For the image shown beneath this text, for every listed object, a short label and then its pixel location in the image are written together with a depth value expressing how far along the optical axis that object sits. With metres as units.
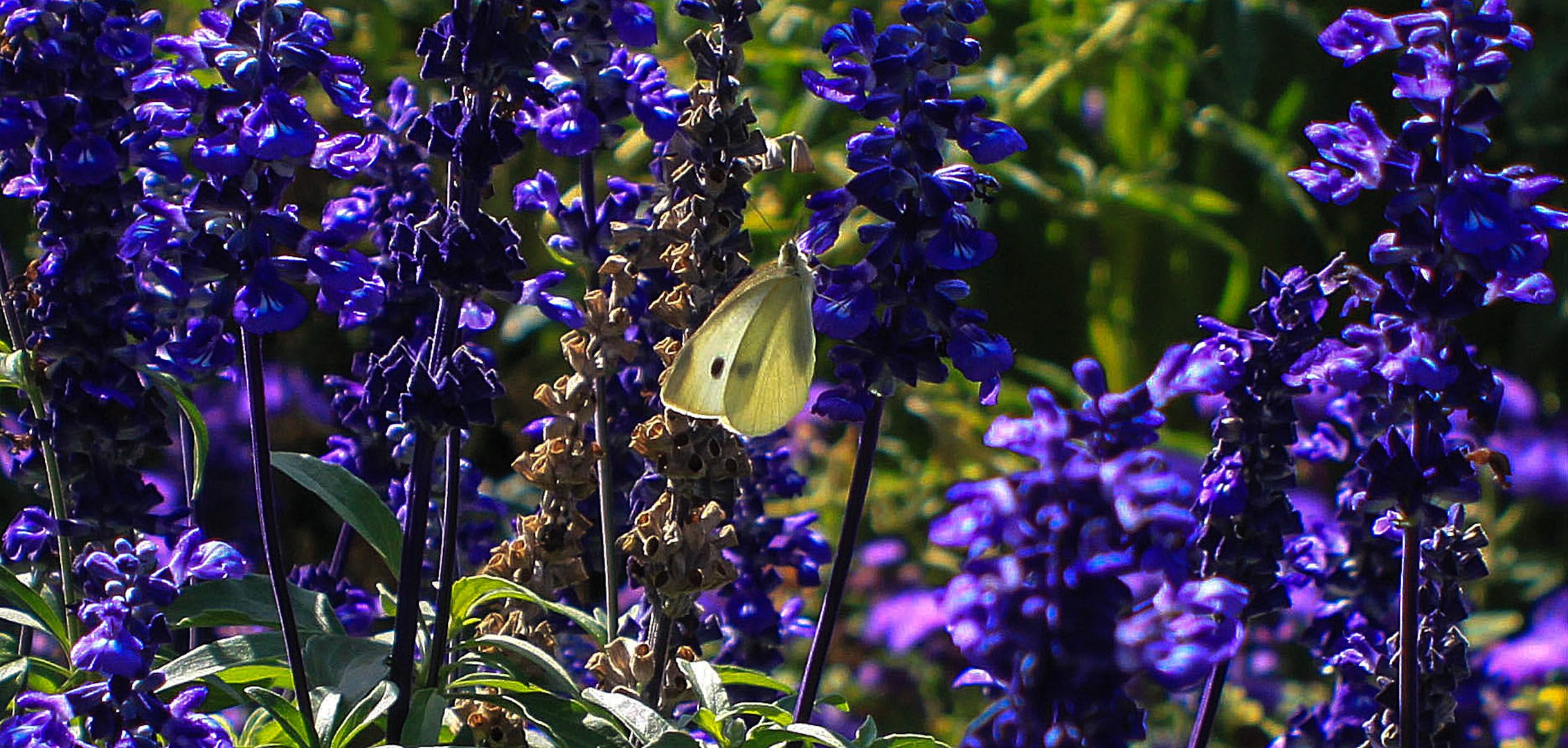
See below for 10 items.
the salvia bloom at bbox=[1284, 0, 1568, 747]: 1.89
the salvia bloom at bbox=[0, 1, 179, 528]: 1.92
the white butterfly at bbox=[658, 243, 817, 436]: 1.94
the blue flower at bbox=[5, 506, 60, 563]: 1.93
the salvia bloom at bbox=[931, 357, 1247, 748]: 1.84
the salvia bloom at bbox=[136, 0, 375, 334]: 1.89
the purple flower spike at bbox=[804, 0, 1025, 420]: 1.90
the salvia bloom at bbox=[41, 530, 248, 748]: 1.88
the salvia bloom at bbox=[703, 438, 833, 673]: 2.01
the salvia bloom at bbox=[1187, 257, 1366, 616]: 1.92
